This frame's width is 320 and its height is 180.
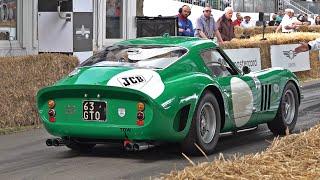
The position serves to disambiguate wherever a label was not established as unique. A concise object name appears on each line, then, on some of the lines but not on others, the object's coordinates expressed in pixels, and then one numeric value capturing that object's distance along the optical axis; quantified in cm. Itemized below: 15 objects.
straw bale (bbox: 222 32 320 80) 1673
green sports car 741
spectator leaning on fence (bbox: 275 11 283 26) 3199
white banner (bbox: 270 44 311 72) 1809
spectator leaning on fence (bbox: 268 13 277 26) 3246
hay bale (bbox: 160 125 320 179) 461
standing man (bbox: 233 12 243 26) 2593
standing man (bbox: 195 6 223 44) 1567
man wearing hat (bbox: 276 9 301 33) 2327
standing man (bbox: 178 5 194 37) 1525
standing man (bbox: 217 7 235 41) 1664
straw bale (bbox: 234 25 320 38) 2626
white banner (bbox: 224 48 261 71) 1564
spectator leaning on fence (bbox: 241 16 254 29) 2889
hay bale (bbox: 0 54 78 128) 1027
